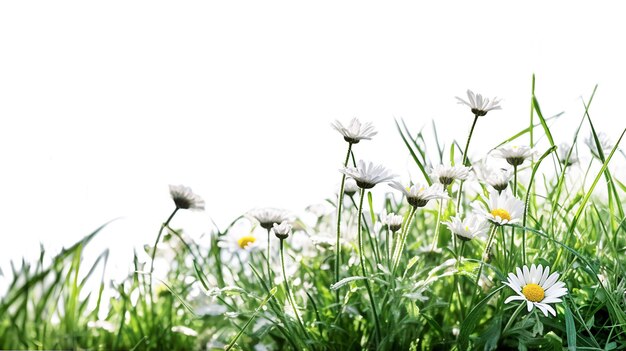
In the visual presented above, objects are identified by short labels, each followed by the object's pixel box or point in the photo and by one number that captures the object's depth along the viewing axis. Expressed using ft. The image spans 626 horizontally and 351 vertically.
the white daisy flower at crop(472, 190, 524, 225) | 3.77
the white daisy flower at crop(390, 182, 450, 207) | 3.86
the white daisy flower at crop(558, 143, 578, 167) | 5.21
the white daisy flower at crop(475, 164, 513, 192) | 4.35
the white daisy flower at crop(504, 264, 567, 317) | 3.59
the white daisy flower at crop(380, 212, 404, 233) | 4.26
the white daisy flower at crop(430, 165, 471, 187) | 4.07
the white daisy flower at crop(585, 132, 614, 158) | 5.14
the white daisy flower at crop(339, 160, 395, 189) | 3.83
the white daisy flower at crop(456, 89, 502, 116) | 4.12
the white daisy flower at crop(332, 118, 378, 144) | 3.98
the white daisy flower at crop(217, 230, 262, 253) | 5.20
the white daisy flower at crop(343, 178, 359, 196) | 4.93
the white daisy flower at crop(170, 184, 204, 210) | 4.92
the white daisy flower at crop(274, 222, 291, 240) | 4.11
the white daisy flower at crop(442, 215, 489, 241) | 4.03
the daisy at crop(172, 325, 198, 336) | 5.56
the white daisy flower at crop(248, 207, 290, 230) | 4.47
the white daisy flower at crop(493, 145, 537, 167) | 4.25
